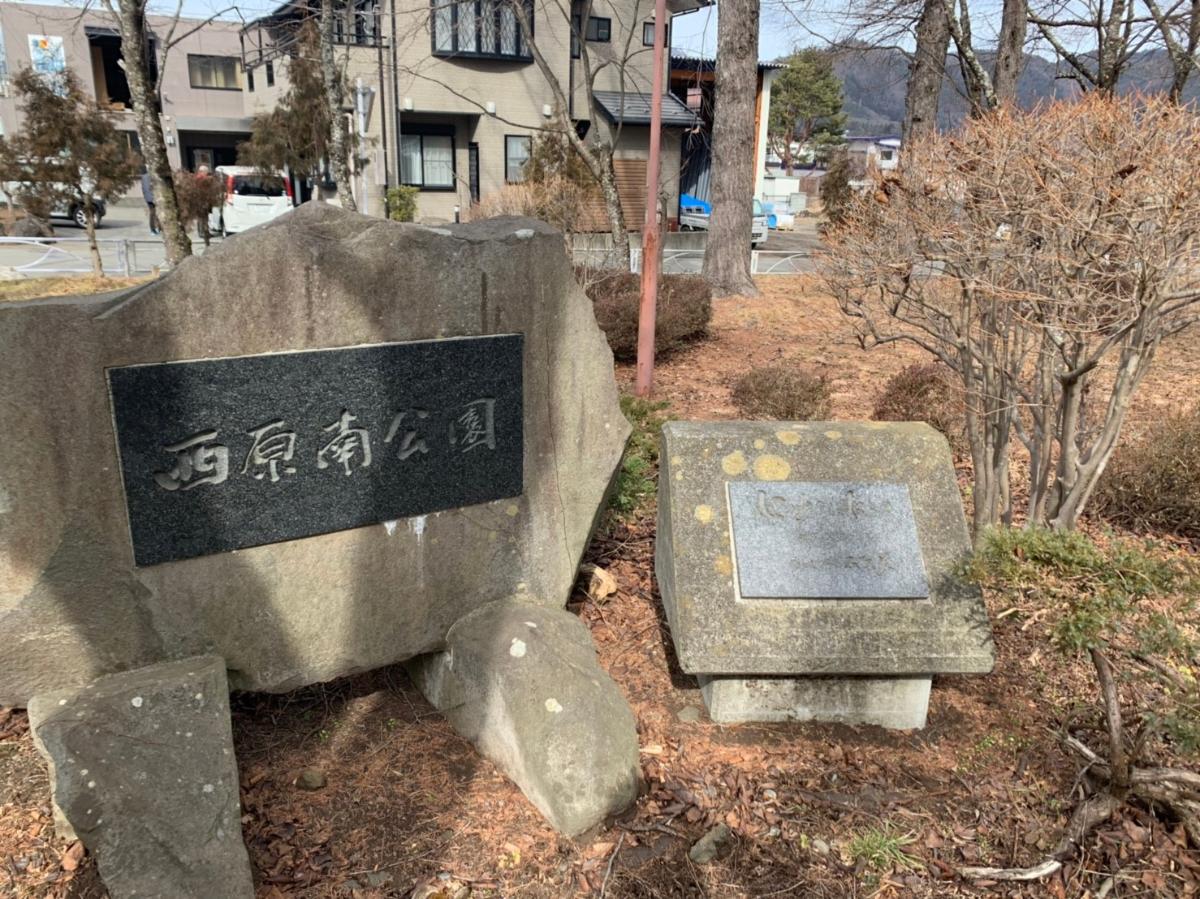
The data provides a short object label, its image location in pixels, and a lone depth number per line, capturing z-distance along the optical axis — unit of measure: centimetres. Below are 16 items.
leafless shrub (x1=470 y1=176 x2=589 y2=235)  1216
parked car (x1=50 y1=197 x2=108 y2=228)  1337
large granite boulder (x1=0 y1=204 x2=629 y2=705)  252
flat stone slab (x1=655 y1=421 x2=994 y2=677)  325
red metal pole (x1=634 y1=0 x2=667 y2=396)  714
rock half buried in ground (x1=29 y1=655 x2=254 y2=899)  249
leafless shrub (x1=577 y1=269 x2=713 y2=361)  909
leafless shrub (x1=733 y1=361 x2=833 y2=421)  691
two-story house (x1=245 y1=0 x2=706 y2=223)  2081
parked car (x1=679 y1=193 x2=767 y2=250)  2420
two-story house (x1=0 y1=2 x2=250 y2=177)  2984
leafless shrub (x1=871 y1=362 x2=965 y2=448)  673
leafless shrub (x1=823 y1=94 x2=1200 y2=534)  363
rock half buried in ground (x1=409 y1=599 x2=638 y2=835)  294
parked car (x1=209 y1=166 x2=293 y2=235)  2125
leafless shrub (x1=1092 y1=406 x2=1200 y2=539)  533
